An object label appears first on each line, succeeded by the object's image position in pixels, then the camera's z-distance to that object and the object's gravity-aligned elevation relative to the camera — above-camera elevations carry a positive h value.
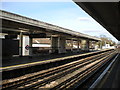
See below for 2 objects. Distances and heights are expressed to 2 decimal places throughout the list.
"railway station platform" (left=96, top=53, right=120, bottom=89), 8.66 -2.62
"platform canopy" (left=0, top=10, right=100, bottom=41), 13.65 +2.77
